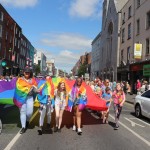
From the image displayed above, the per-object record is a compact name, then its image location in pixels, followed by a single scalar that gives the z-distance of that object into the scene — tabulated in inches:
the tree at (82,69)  2020.5
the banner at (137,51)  705.1
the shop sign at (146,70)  658.3
